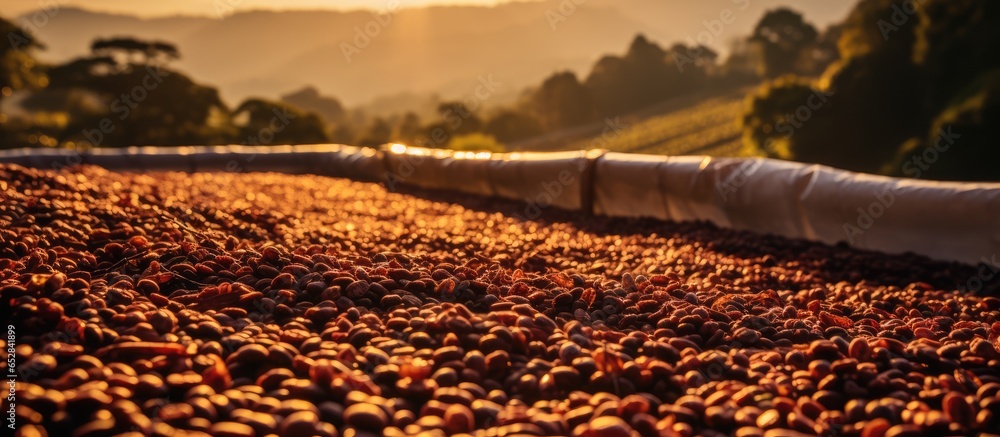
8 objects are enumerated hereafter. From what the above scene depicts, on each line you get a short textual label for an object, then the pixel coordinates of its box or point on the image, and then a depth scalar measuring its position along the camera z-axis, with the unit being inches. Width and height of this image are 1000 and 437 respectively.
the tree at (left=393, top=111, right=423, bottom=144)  912.3
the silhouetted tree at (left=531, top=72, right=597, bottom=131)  879.1
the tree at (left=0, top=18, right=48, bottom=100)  598.9
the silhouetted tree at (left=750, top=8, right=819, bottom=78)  1028.5
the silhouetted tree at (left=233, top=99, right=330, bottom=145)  546.3
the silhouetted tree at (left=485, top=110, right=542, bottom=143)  857.3
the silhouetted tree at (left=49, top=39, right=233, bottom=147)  600.1
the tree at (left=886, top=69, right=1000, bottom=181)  406.0
